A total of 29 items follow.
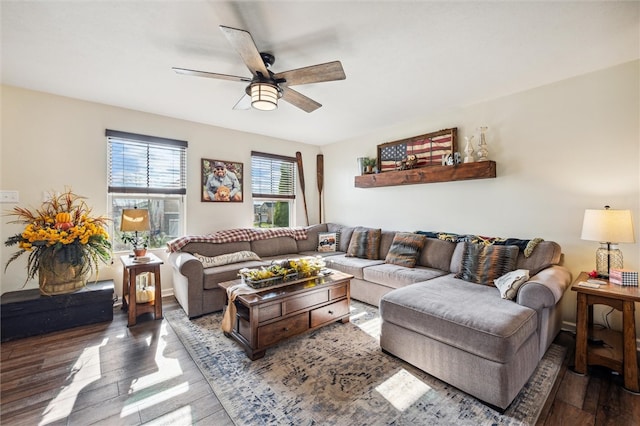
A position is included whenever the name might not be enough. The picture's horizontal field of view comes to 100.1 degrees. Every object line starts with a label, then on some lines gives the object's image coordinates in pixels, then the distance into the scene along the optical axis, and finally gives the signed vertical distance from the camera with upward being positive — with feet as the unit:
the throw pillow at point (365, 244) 12.80 -1.58
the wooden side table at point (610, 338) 5.90 -2.99
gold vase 8.65 -2.13
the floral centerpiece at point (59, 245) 8.34 -1.02
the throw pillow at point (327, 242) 14.80 -1.65
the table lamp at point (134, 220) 9.46 -0.25
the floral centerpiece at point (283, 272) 8.00 -1.89
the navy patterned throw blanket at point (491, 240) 8.63 -1.04
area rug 5.18 -3.93
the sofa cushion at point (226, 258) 10.87 -1.95
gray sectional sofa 5.42 -2.53
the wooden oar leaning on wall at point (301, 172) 16.89 +2.57
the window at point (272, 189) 15.25 +1.41
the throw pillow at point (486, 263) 8.20 -1.62
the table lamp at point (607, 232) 6.68 -0.55
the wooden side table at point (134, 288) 9.05 -2.66
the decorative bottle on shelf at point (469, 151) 10.58 +2.41
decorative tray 7.86 -2.09
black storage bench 8.07 -3.10
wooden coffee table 7.09 -2.86
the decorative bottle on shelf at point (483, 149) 10.27 +2.42
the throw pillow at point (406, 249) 11.07 -1.60
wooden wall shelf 10.14 +1.62
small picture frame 13.24 +1.64
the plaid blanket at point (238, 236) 11.51 -1.13
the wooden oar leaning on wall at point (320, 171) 17.78 +2.74
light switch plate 9.11 +0.58
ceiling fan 5.74 +3.38
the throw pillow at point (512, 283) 6.88 -1.90
